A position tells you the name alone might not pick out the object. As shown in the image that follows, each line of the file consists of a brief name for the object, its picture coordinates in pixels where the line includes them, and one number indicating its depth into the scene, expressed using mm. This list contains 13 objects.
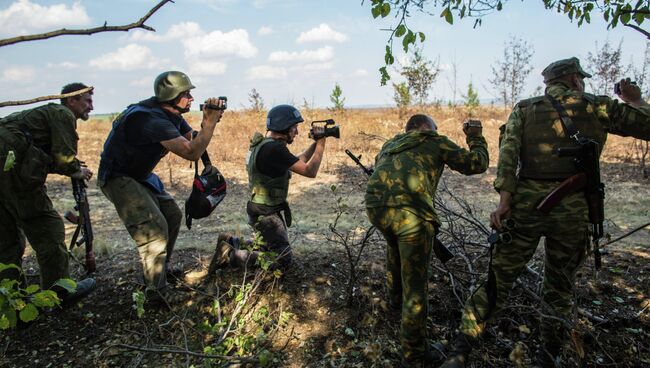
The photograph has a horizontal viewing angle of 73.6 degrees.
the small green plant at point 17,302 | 1487
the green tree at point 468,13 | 2824
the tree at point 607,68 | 11492
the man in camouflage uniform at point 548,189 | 2756
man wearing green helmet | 3490
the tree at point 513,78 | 19281
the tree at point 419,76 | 17484
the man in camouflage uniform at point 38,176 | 3424
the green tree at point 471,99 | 22416
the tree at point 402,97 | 17766
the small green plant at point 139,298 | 2718
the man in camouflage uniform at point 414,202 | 2812
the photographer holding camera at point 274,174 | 3709
